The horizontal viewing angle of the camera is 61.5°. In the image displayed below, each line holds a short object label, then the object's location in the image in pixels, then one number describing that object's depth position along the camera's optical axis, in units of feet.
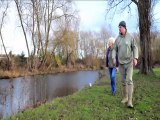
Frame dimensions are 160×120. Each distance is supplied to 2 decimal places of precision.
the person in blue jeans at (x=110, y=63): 17.00
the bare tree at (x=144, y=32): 34.62
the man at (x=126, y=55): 13.45
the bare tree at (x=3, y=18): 62.49
